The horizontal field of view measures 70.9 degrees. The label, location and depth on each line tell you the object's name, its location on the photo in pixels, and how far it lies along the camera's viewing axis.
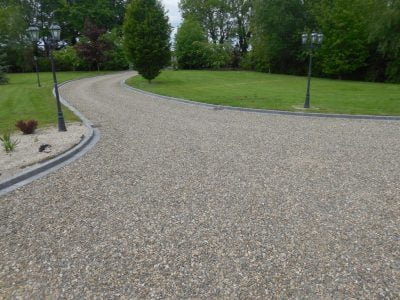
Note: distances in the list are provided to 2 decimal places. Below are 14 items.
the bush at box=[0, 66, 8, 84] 15.49
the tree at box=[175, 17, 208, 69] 42.53
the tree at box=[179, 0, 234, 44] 54.03
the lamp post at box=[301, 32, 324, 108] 12.28
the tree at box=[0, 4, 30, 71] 37.16
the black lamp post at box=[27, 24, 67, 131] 8.69
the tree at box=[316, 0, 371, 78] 29.27
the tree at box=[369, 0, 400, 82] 24.84
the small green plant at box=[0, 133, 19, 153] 7.22
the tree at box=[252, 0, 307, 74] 35.88
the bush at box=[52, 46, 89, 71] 38.19
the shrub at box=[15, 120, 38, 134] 8.91
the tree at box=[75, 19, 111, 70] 36.22
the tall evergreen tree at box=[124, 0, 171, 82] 21.97
